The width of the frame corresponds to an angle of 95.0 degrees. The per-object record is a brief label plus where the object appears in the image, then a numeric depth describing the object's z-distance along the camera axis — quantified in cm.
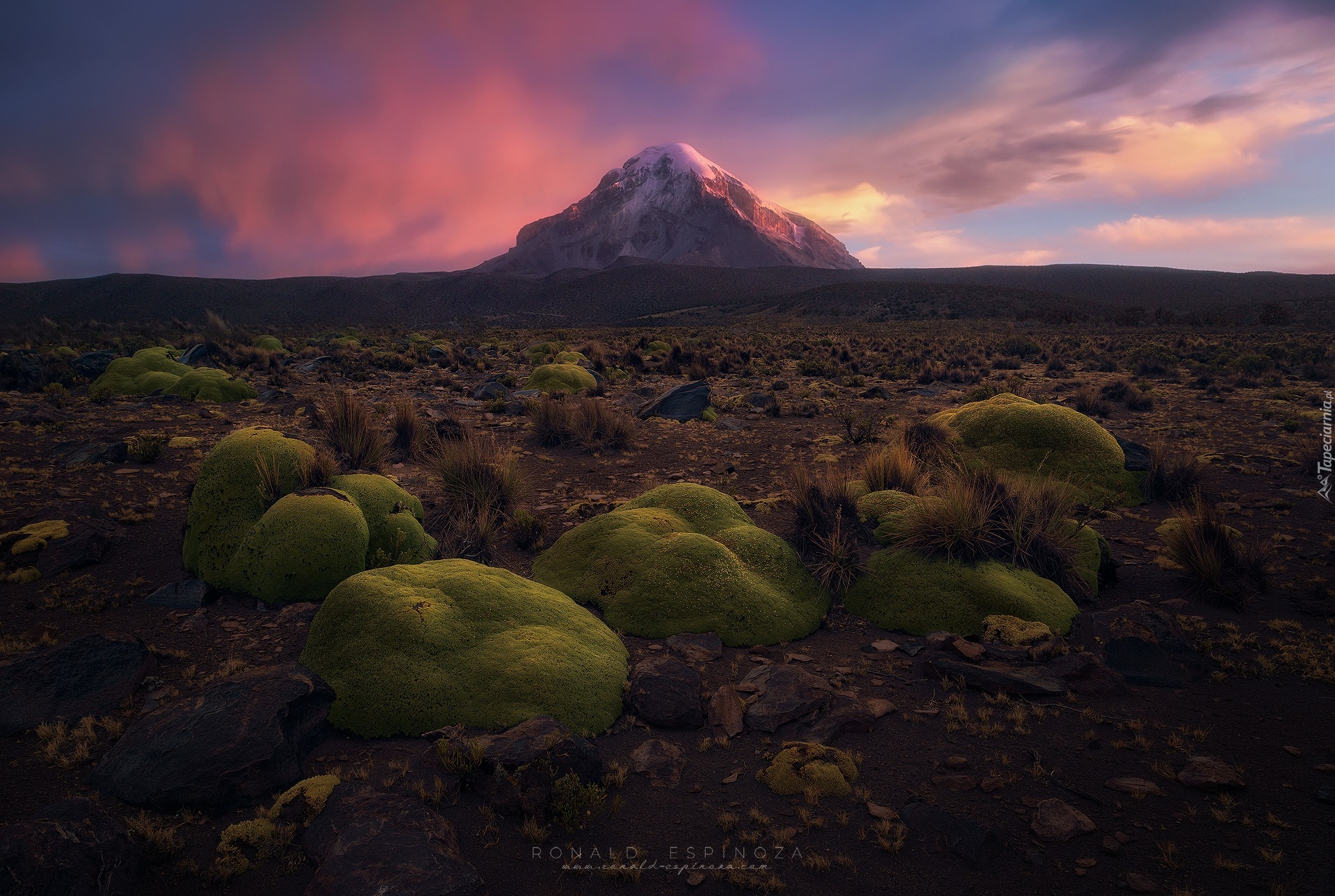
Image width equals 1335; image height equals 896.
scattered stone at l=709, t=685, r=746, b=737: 411
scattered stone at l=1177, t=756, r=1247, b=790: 326
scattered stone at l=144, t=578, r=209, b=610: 541
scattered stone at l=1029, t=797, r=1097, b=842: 304
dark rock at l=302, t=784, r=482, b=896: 268
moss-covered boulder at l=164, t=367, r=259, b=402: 1473
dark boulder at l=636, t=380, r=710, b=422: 1382
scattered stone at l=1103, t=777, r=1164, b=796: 329
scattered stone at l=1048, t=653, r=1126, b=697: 430
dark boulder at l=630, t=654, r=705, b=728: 417
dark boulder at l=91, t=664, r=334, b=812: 323
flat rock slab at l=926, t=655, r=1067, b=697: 431
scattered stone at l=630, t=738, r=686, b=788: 364
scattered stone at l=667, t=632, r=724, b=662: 503
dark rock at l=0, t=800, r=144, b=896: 253
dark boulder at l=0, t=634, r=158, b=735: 382
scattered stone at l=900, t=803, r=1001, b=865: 298
